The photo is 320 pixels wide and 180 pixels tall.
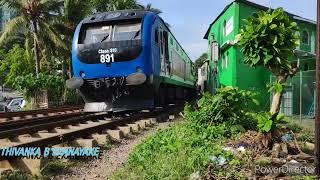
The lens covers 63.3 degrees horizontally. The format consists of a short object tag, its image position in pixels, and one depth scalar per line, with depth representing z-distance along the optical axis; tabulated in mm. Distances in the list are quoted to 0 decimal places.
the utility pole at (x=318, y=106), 2916
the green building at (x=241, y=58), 8640
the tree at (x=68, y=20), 18727
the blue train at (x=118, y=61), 7175
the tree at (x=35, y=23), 17070
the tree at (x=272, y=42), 4091
